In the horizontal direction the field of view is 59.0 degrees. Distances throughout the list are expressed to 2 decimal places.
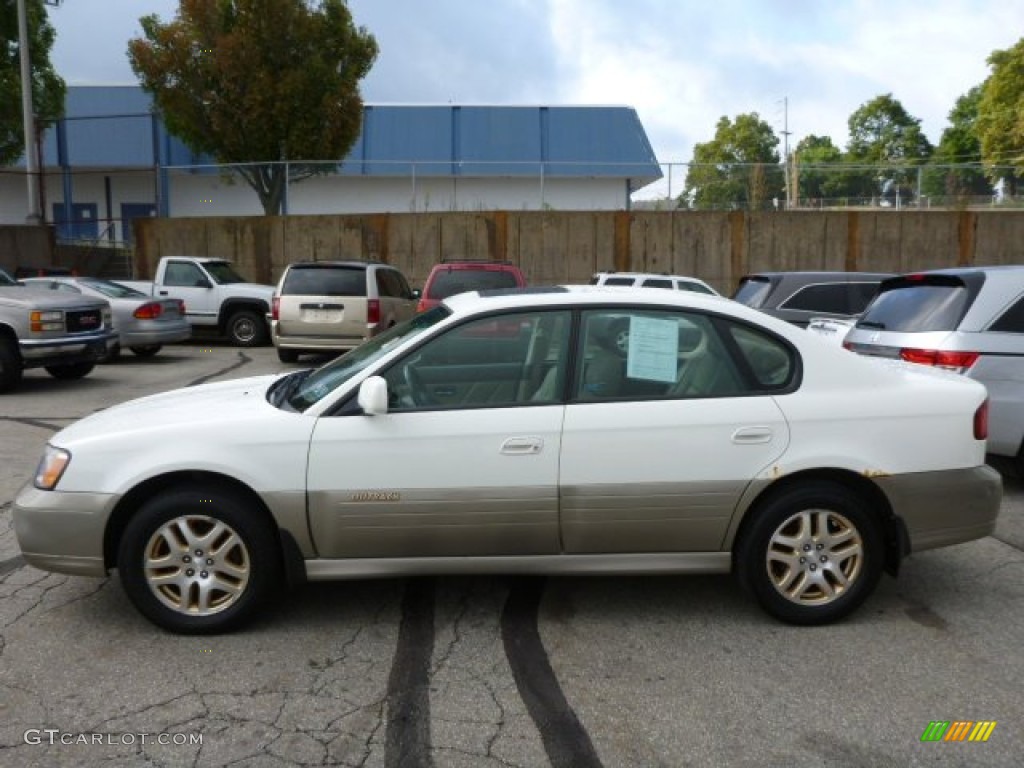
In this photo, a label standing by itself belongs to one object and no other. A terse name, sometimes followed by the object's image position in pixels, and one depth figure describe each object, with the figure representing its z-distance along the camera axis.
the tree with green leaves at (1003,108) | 47.38
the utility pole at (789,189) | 22.01
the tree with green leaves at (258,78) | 22.09
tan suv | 13.99
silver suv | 6.28
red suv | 13.15
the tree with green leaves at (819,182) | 22.45
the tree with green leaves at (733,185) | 21.70
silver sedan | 14.34
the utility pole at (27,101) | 21.80
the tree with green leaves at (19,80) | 23.67
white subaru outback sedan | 3.94
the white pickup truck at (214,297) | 17.53
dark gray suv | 11.16
